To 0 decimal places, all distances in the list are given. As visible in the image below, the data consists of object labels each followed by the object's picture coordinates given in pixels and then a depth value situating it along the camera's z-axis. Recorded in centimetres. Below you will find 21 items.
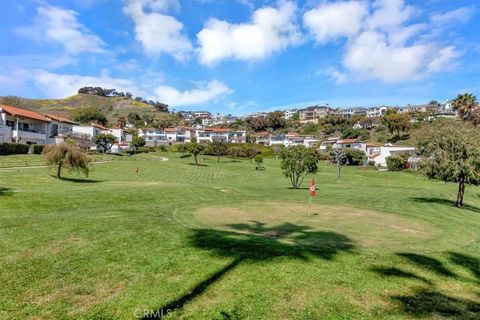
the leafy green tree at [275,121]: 18212
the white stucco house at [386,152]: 9851
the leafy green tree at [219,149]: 10562
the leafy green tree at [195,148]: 8294
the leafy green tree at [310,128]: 16775
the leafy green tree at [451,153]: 2847
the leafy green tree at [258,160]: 7801
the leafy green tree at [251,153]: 10344
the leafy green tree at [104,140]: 8494
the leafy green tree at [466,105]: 8900
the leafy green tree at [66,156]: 3316
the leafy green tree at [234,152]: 10525
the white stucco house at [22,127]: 6425
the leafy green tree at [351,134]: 14388
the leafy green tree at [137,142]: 10601
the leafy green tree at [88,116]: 14475
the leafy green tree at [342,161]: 9112
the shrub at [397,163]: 8575
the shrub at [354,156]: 9606
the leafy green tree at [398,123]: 13138
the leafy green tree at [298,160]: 4306
